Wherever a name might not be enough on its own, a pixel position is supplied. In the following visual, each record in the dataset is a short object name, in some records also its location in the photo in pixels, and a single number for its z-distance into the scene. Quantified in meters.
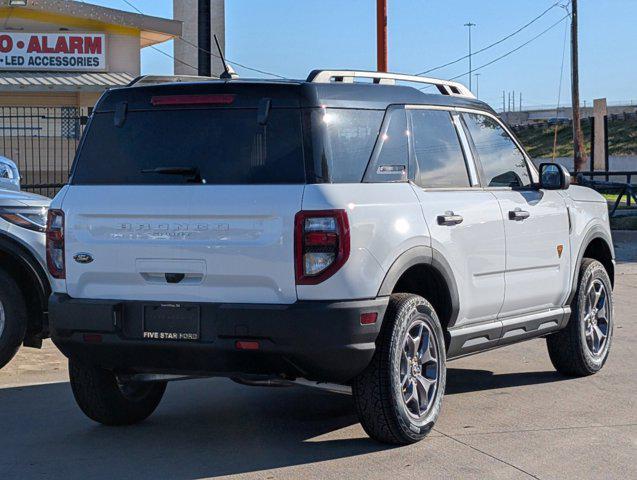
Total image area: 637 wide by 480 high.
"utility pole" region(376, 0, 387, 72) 16.77
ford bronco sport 5.67
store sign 25.84
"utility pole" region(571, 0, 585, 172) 44.12
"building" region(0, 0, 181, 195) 25.39
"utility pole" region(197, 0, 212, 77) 15.38
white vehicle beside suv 8.36
